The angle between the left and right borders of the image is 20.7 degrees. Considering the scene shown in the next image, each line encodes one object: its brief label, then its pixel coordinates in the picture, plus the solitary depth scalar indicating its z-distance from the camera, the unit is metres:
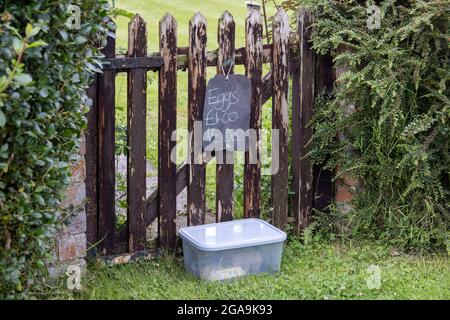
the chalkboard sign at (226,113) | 7.63
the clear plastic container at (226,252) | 7.14
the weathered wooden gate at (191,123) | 7.22
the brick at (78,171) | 6.59
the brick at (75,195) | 6.56
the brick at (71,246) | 6.62
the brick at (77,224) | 6.66
